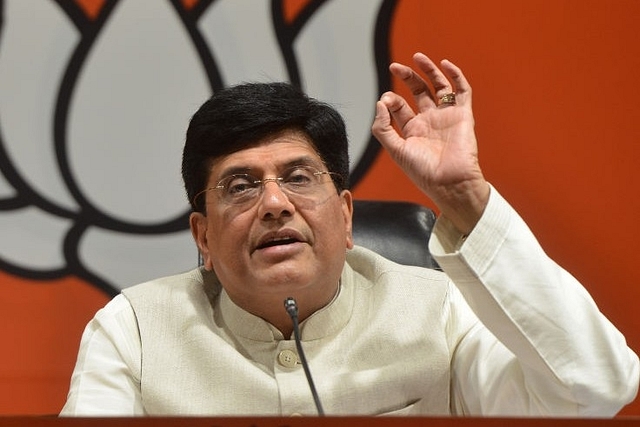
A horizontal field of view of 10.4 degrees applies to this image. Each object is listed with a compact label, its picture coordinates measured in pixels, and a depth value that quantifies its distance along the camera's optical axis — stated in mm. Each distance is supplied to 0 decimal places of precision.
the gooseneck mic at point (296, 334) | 3317
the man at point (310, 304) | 3435
